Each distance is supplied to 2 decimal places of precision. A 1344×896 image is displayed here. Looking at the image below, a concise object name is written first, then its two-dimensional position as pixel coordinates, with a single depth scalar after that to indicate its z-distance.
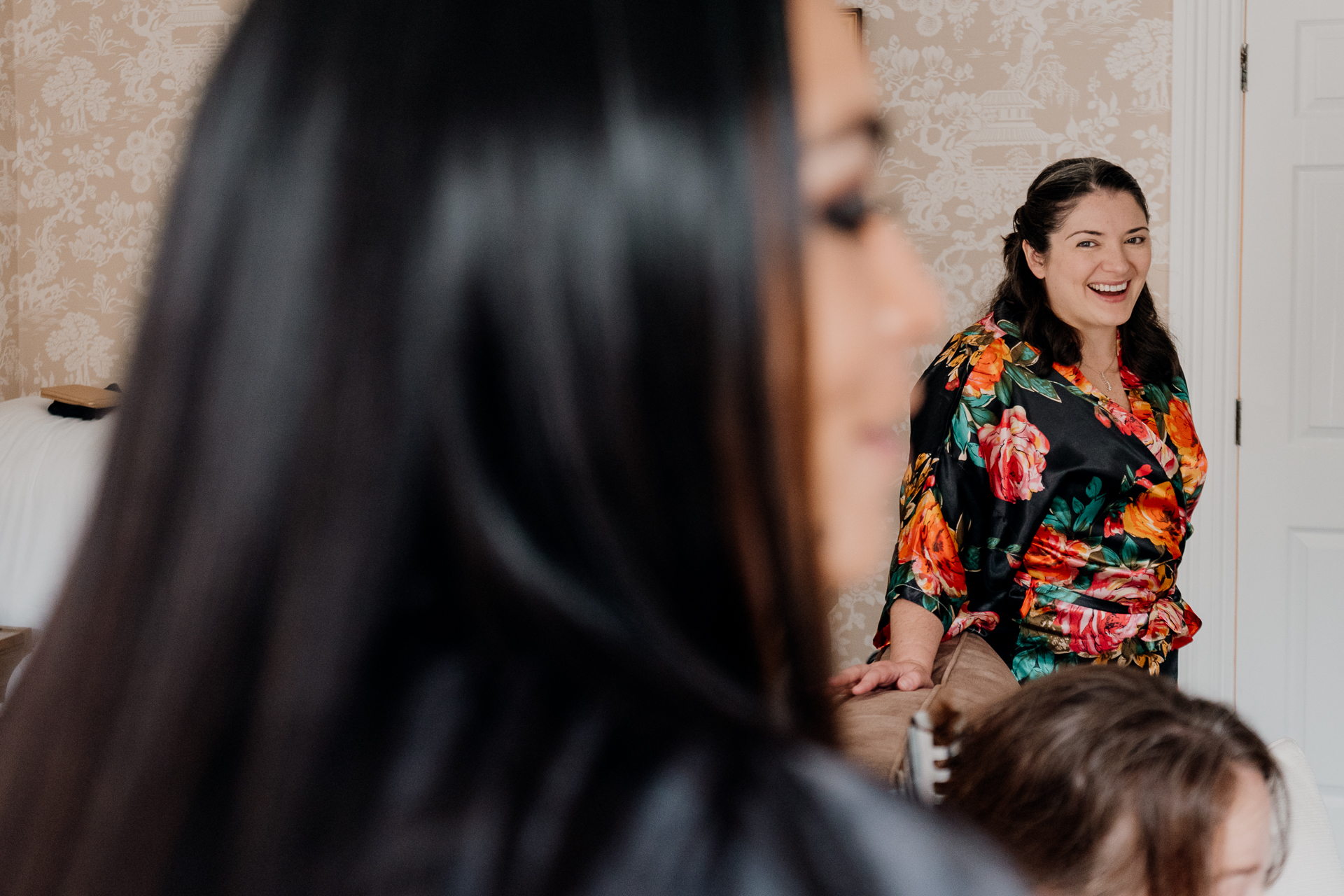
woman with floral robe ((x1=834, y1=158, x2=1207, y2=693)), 1.66
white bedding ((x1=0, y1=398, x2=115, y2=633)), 2.44
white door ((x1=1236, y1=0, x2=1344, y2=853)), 2.46
